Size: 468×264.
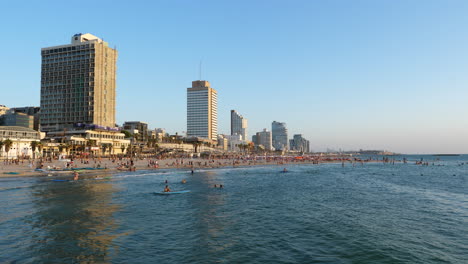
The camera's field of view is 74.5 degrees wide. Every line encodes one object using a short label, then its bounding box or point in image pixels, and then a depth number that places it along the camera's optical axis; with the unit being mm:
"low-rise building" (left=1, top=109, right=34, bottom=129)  156000
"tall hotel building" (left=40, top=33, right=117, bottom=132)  160375
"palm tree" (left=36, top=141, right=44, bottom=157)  104200
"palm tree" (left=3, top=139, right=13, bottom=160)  92238
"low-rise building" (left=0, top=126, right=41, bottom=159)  96825
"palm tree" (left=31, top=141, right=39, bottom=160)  102150
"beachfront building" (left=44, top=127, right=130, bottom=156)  121625
